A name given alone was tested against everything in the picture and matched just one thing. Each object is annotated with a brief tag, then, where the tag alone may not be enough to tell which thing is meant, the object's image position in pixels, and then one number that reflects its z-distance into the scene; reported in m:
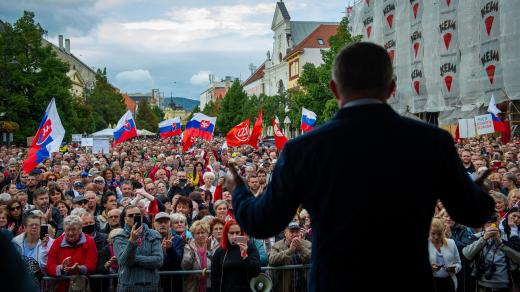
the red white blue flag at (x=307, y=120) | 26.73
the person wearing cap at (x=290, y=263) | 8.16
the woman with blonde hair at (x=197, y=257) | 8.24
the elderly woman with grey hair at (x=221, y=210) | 9.70
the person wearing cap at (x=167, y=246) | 8.25
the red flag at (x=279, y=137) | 21.46
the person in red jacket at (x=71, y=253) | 7.81
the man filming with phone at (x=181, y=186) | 13.82
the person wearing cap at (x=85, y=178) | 15.28
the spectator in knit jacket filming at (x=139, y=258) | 7.47
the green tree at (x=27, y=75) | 48.75
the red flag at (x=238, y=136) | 24.08
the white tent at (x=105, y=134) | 51.84
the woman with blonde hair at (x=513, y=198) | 10.13
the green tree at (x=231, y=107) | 90.06
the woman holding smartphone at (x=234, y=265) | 7.59
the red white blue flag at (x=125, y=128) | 27.25
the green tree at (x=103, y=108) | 81.56
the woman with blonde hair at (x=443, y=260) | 8.11
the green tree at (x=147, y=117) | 143.75
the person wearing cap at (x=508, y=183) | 12.45
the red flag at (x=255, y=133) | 22.83
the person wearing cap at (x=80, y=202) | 10.87
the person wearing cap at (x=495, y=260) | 8.26
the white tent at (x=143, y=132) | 74.11
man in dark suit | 2.66
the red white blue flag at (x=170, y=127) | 34.08
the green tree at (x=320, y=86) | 47.30
